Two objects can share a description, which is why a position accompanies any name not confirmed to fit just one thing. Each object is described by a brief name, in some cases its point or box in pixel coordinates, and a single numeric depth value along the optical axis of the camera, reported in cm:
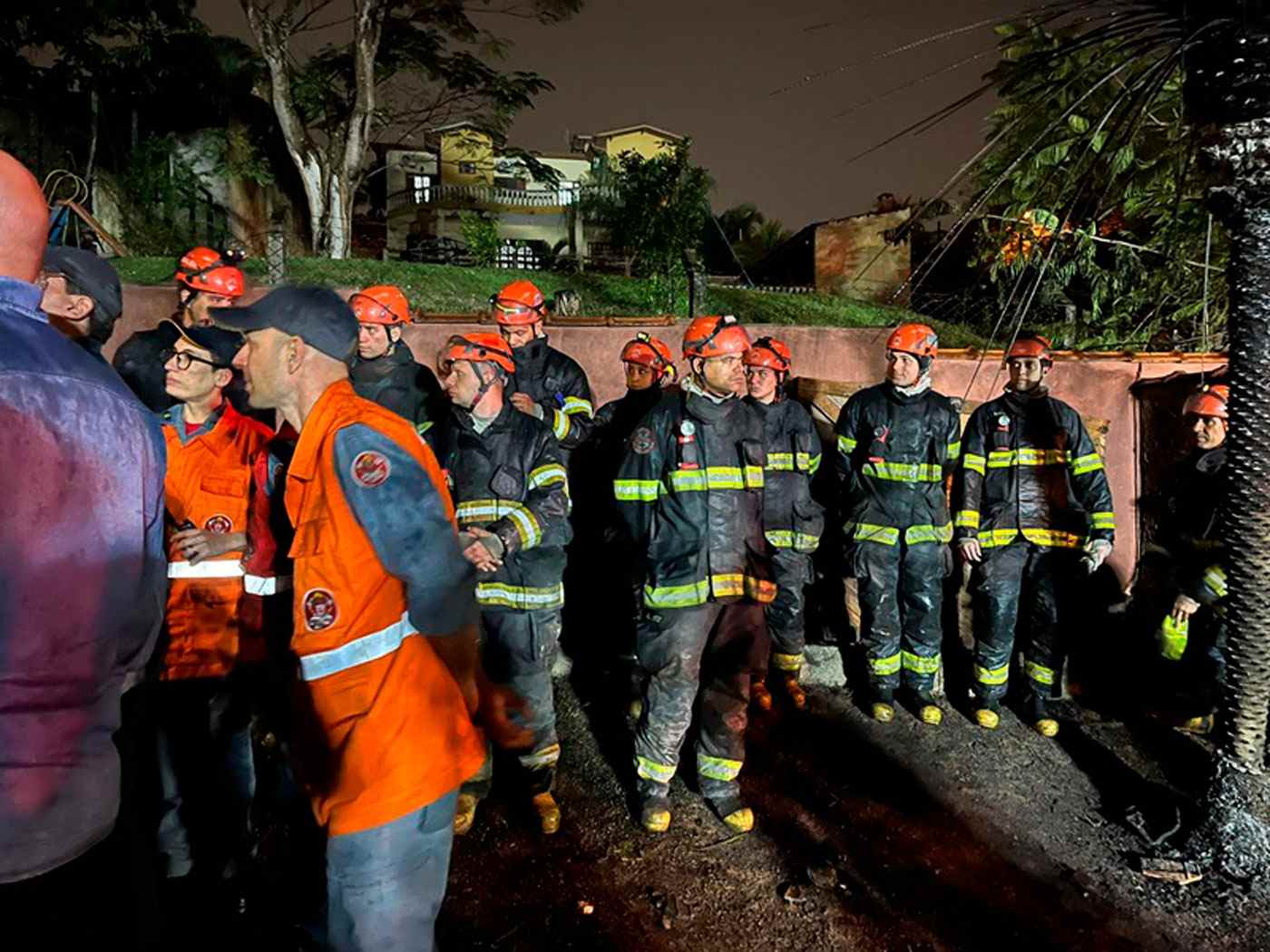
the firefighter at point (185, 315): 423
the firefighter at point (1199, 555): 496
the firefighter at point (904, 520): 528
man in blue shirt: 148
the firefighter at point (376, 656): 212
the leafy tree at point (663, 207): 1680
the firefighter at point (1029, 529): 528
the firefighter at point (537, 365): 560
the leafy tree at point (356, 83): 1939
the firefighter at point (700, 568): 398
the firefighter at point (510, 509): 386
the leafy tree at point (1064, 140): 306
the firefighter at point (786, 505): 551
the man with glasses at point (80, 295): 359
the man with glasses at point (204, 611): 326
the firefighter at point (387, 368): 525
